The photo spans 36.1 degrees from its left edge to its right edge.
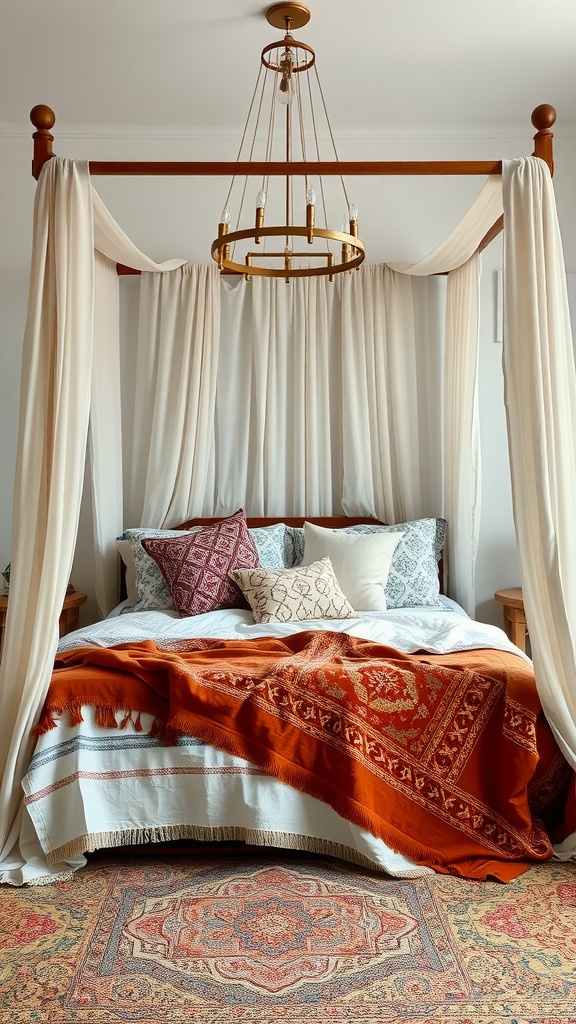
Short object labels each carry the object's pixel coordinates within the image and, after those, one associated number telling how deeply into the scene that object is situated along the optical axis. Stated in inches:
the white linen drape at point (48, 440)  111.3
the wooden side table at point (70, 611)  170.9
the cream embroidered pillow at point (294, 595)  150.7
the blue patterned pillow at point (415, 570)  168.6
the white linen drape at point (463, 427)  171.6
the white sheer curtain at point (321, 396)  184.7
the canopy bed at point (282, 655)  107.5
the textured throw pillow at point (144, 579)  165.0
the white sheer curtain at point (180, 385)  181.6
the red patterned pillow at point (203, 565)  158.7
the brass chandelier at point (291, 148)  119.6
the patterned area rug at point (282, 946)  80.8
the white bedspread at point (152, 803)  106.8
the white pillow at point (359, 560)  161.8
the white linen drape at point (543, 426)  109.5
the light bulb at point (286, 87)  138.0
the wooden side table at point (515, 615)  172.6
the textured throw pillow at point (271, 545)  172.4
